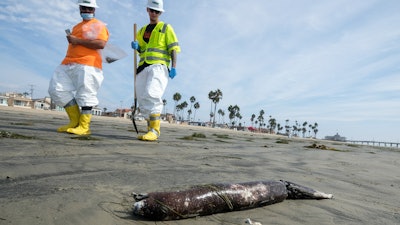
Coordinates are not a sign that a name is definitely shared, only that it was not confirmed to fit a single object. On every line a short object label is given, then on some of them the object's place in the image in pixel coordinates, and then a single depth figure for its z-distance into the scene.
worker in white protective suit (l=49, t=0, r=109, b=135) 5.86
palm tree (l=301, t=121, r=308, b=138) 189.00
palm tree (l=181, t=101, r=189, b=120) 137.25
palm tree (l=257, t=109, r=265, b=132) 166.12
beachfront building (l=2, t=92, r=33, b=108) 75.45
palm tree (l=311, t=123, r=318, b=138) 190.65
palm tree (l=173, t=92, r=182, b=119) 130.88
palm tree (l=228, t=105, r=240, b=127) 151.25
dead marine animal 1.65
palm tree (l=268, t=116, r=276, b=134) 169.50
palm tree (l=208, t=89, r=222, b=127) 119.69
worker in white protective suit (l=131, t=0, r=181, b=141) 6.08
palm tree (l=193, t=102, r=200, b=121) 142.12
